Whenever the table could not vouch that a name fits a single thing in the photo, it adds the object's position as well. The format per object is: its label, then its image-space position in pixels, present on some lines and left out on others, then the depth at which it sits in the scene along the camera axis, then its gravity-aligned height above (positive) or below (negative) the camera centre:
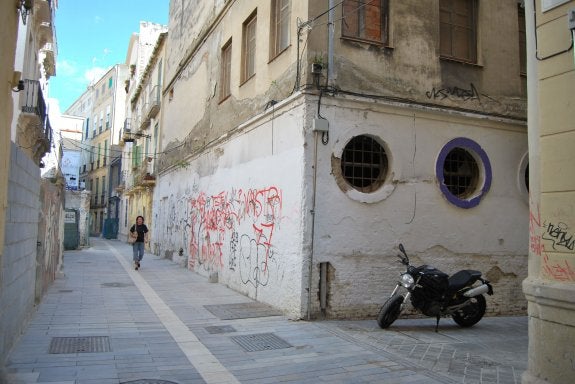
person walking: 15.18 -0.31
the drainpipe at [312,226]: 7.77 +0.12
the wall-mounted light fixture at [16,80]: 5.18 +1.59
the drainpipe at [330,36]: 8.17 +3.36
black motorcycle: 7.37 -0.87
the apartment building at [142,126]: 24.02 +5.89
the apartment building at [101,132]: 42.75 +9.16
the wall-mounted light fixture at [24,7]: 5.27 +2.43
